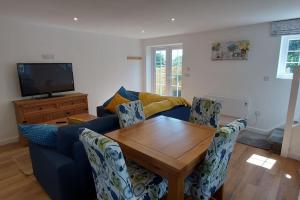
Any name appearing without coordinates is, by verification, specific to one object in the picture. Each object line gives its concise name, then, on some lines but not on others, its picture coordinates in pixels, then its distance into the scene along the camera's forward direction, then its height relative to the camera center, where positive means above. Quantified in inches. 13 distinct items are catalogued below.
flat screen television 132.8 -7.0
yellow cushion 123.9 -22.5
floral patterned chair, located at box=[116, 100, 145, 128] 81.3 -21.2
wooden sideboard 127.6 -30.1
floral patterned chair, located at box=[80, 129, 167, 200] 41.4 -28.1
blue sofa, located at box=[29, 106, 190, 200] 64.5 -35.9
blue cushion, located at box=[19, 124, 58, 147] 71.4 -25.4
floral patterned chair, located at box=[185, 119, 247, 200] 51.9 -30.5
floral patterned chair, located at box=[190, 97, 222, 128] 89.5 -22.4
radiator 151.8 -34.8
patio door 207.8 -2.0
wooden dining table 51.4 -25.9
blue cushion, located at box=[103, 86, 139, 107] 133.7 -21.0
